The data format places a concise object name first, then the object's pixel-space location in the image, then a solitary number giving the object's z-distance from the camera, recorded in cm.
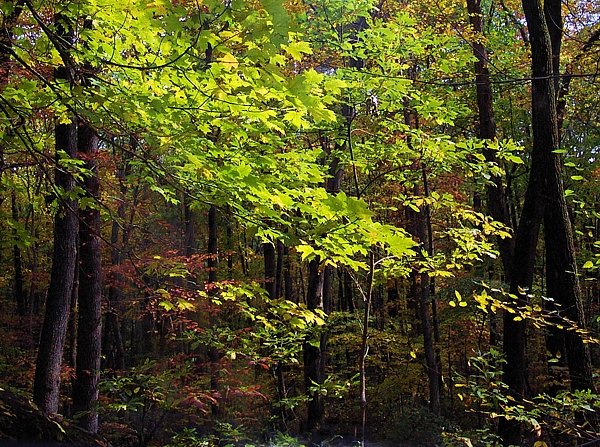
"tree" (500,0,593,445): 535
